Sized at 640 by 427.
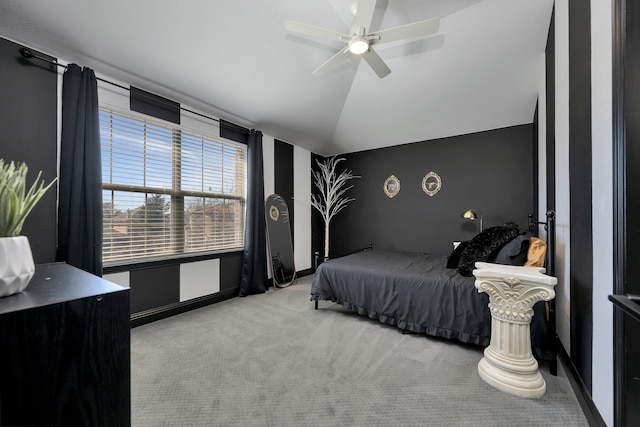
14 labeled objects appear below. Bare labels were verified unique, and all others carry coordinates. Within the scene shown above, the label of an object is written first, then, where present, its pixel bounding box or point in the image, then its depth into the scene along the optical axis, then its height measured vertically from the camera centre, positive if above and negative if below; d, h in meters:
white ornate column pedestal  1.69 -0.78
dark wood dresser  0.66 -0.40
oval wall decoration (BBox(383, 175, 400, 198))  4.77 +0.51
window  2.64 +0.28
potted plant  0.76 -0.07
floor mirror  4.21 -0.47
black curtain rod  2.08 +1.31
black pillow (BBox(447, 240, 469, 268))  2.84 -0.49
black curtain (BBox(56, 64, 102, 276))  2.23 +0.34
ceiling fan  1.94 +1.45
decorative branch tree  5.13 +0.52
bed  2.18 -0.79
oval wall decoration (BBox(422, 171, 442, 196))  4.36 +0.52
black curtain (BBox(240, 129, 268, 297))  3.78 -0.25
